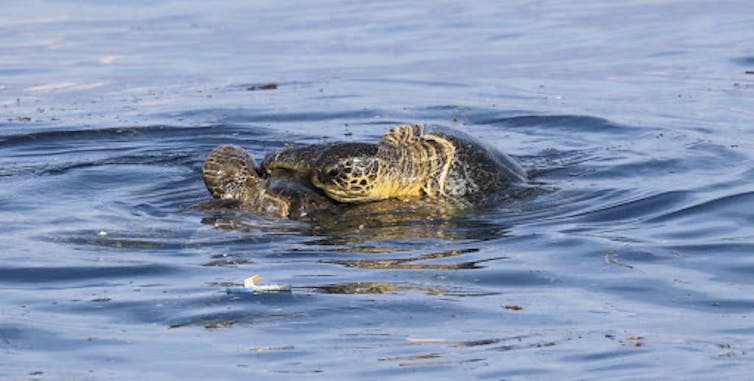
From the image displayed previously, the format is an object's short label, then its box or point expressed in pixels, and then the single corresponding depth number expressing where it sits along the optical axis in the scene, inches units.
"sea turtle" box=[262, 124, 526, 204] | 735.7
